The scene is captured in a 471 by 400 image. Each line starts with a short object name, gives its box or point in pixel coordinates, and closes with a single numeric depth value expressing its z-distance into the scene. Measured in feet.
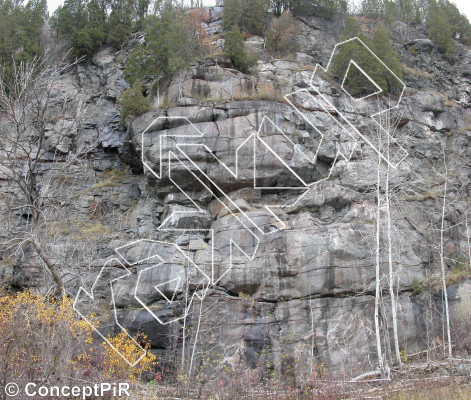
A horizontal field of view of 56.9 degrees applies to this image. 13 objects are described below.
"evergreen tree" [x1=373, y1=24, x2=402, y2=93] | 78.03
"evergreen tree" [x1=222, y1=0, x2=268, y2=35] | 90.38
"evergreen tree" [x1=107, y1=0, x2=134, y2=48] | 95.55
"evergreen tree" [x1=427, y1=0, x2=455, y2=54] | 93.61
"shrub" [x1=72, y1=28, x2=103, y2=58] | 91.20
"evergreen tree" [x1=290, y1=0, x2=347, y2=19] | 98.78
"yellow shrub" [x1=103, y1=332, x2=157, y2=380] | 40.66
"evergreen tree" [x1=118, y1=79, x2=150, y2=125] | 69.88
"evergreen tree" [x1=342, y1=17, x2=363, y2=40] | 85.21
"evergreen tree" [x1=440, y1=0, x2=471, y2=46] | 99.04
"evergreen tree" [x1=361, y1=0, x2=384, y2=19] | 105.40
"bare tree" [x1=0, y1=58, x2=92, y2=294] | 41.01
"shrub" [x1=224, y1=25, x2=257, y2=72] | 76.74
